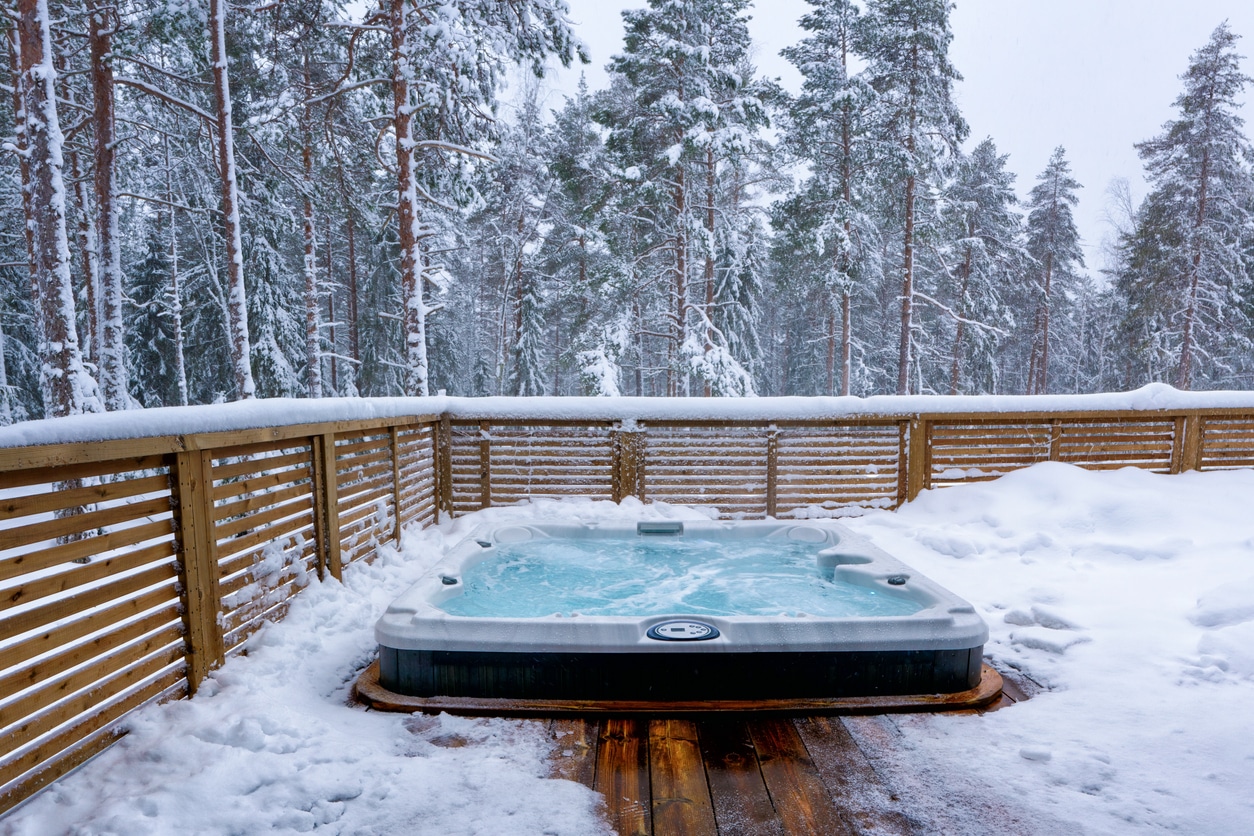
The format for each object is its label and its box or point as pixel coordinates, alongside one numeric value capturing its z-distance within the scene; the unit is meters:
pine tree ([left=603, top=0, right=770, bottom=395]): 8.52
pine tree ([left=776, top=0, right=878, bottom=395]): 9.87
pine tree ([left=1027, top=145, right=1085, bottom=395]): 15.78
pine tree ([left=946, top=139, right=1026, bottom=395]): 14.25
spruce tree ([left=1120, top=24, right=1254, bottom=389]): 11.01
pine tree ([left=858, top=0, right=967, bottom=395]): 9.49
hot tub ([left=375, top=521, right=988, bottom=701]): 2.27
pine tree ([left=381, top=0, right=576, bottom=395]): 6.16
